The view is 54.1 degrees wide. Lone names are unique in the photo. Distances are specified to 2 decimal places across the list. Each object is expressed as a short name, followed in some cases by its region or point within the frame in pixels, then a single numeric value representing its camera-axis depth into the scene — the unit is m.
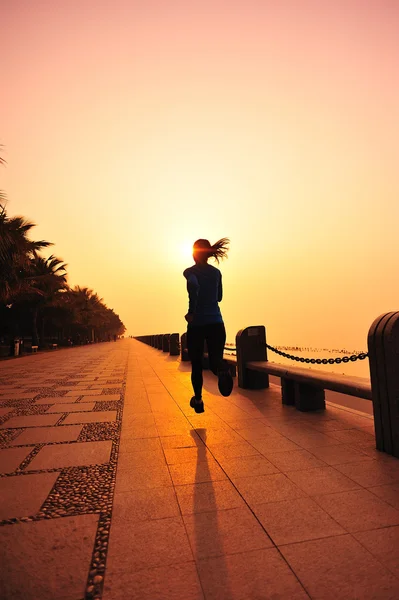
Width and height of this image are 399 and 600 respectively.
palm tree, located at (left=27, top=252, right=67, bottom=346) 33.47
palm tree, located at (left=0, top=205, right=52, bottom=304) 17.69
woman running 4.77
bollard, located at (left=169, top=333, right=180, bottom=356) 20.02
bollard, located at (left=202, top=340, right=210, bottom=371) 11.80
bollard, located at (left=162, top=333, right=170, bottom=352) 23.32
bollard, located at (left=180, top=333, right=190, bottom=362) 15.55
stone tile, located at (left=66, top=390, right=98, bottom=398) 7.69
